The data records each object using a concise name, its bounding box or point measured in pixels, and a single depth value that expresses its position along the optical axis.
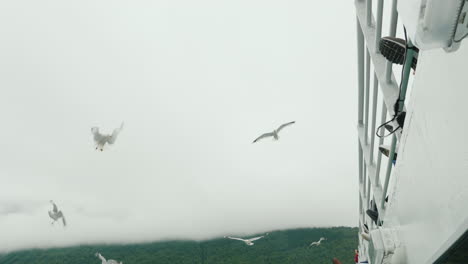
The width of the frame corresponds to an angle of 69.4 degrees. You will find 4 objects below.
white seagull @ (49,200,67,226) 15.41
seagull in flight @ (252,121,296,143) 12.77
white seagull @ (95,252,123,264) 15.00
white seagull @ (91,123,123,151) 13.19
